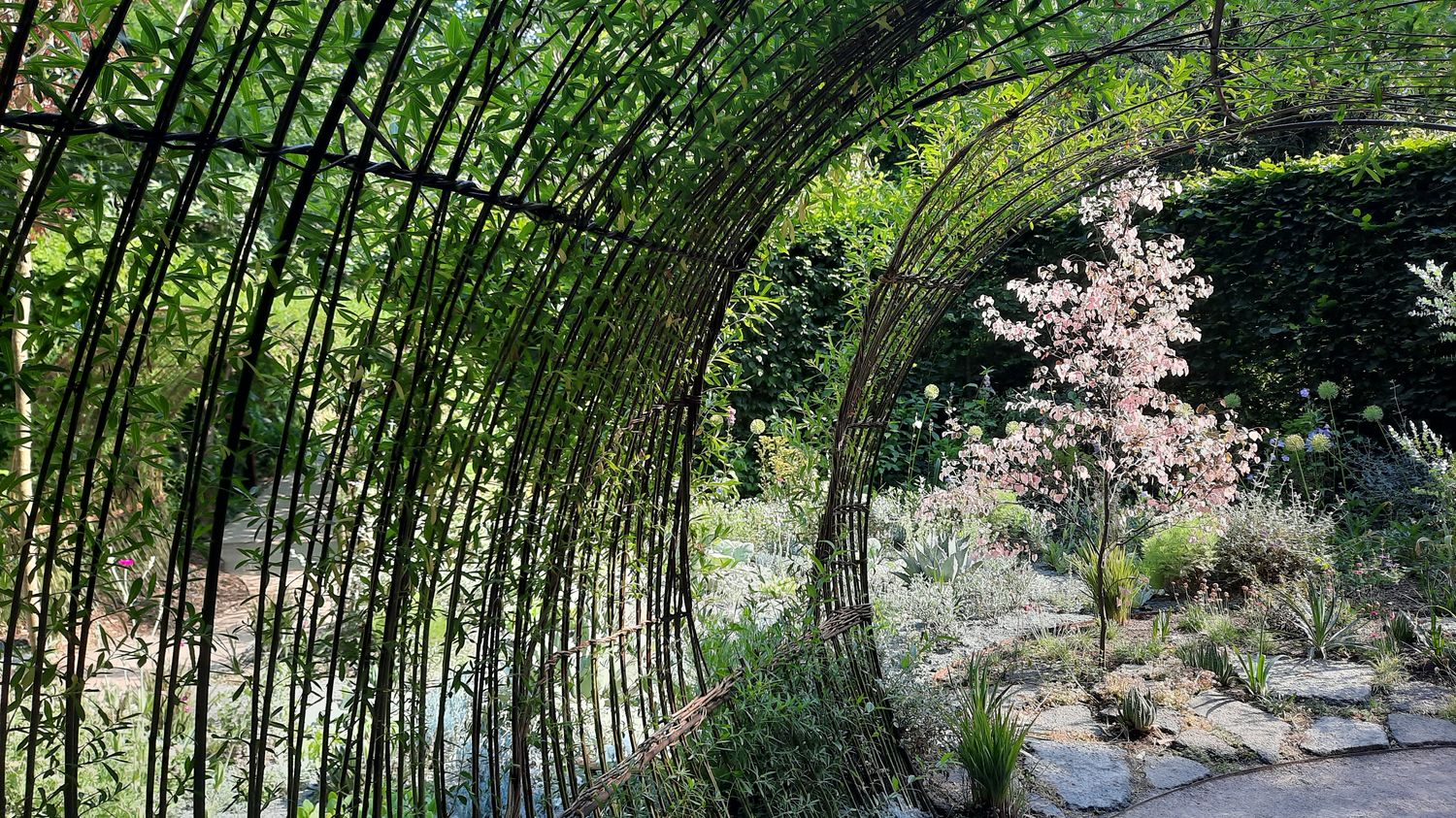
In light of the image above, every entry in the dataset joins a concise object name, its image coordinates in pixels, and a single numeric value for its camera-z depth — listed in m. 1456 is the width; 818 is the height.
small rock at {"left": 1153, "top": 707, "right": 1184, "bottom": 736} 3.55
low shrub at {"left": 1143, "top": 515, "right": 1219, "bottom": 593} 4.90
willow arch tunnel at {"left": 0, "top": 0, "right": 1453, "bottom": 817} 0.84
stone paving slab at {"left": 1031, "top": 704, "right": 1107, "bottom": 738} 3.55
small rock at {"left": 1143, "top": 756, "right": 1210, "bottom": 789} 3.18
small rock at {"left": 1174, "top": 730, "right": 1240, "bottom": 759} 3.38
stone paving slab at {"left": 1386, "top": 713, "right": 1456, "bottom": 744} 3.40
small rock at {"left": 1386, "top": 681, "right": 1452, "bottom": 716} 3.64
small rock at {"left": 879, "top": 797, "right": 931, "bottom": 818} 2.63
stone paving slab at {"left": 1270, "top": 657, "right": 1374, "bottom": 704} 3.77
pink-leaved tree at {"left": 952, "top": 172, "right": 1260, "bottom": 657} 4.31
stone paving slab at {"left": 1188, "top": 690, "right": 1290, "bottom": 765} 3.43
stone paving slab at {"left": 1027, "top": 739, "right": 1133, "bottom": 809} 3.03
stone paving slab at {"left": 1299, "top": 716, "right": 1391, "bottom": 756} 3.39
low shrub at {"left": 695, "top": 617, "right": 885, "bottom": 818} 2.27
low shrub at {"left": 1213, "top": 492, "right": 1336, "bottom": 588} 4.77
